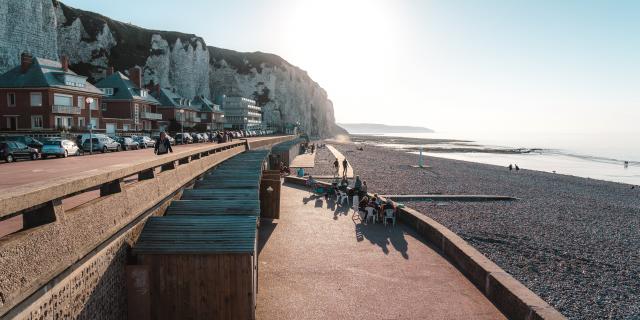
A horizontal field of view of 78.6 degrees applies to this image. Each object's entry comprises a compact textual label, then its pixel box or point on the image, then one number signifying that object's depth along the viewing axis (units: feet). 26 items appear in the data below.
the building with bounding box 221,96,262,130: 382.63
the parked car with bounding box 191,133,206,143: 183.32
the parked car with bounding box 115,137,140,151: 122.11
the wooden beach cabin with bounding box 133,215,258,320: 18.61
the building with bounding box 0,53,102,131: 157.07
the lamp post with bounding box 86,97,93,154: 104.48
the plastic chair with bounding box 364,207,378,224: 51.29
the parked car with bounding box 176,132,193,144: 164.86
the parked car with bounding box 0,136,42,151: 97.25
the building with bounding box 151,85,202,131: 263.29
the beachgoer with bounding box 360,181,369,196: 62.75
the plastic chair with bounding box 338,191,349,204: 64.13
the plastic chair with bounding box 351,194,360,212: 58.35
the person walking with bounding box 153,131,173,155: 57.28
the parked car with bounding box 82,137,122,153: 106.42
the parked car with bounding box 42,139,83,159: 86.53
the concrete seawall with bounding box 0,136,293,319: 10.96
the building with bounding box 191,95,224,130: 314.14
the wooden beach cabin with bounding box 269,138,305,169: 103.76
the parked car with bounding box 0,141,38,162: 76.13
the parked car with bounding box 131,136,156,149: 134.41
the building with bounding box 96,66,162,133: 216.13
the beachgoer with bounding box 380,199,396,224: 50.24
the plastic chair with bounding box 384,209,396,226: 49.90
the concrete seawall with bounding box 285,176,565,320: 25.15
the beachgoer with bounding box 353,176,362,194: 63.70
